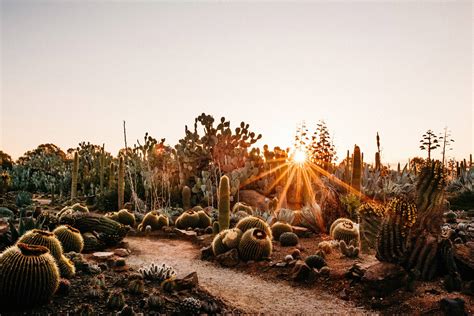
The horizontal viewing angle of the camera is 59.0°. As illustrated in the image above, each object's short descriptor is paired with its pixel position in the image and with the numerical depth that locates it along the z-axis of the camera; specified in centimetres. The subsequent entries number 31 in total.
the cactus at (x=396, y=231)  499
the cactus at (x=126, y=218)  938
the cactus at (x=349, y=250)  632
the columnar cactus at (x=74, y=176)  1286
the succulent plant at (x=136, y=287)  445
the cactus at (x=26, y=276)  377
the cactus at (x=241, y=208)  990
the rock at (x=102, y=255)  629
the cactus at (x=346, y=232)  700
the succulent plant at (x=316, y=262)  582
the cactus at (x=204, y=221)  922
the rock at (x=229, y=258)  642
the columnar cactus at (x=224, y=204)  758
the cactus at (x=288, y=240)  733
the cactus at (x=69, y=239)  611
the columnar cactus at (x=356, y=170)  888
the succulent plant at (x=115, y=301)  404
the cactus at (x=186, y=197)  1183
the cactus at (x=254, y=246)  645
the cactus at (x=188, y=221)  912
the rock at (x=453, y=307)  397
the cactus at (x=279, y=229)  789
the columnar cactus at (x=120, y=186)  1098
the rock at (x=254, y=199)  1210
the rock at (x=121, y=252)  679
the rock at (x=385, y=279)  475
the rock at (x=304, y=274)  556
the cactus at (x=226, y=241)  665
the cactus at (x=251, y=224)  700
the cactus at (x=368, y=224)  637
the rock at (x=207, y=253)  689
